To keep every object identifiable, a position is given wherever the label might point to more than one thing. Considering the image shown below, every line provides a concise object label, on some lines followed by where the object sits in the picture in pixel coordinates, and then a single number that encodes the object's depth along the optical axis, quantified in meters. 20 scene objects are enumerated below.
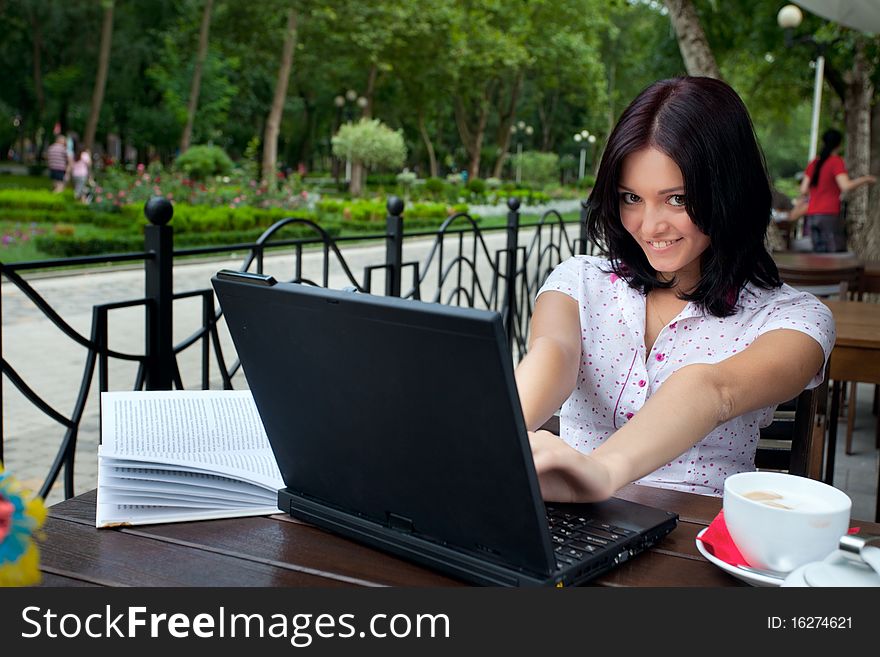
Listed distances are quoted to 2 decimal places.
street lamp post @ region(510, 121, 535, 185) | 37.69
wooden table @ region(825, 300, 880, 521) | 2.59
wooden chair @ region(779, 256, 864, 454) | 3.94
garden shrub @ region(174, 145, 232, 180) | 19.77
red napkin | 1.02
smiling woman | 1.38
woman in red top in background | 7.40
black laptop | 0.82
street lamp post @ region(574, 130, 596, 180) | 41.81
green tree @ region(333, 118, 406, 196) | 25.34
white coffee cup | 0.94
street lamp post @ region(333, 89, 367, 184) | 31.32
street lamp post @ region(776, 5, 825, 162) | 10.59
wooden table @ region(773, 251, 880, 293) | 4.18
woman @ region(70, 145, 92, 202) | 18.75
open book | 1.15
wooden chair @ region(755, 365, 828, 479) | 1.68
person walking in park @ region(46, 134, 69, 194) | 19.84
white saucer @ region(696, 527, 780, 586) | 0.96
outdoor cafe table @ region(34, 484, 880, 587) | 0.98
